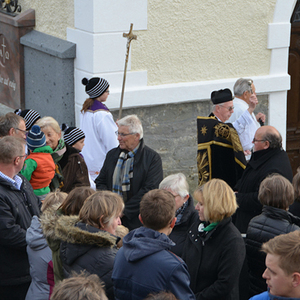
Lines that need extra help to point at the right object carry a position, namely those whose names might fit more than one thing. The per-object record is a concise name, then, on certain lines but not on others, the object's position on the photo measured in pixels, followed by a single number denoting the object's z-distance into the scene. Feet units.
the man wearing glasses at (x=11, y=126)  27.32
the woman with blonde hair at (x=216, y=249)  18.99
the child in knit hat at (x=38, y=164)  25.22
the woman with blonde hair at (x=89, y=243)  16.70
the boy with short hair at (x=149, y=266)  15.60
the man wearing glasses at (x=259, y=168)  26.66
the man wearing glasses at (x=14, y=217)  20.83
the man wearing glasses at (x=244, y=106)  33.83
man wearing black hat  33.63
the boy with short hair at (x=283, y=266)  13.65
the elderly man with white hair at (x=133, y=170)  27.55
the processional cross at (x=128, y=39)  35.78
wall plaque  43.11
